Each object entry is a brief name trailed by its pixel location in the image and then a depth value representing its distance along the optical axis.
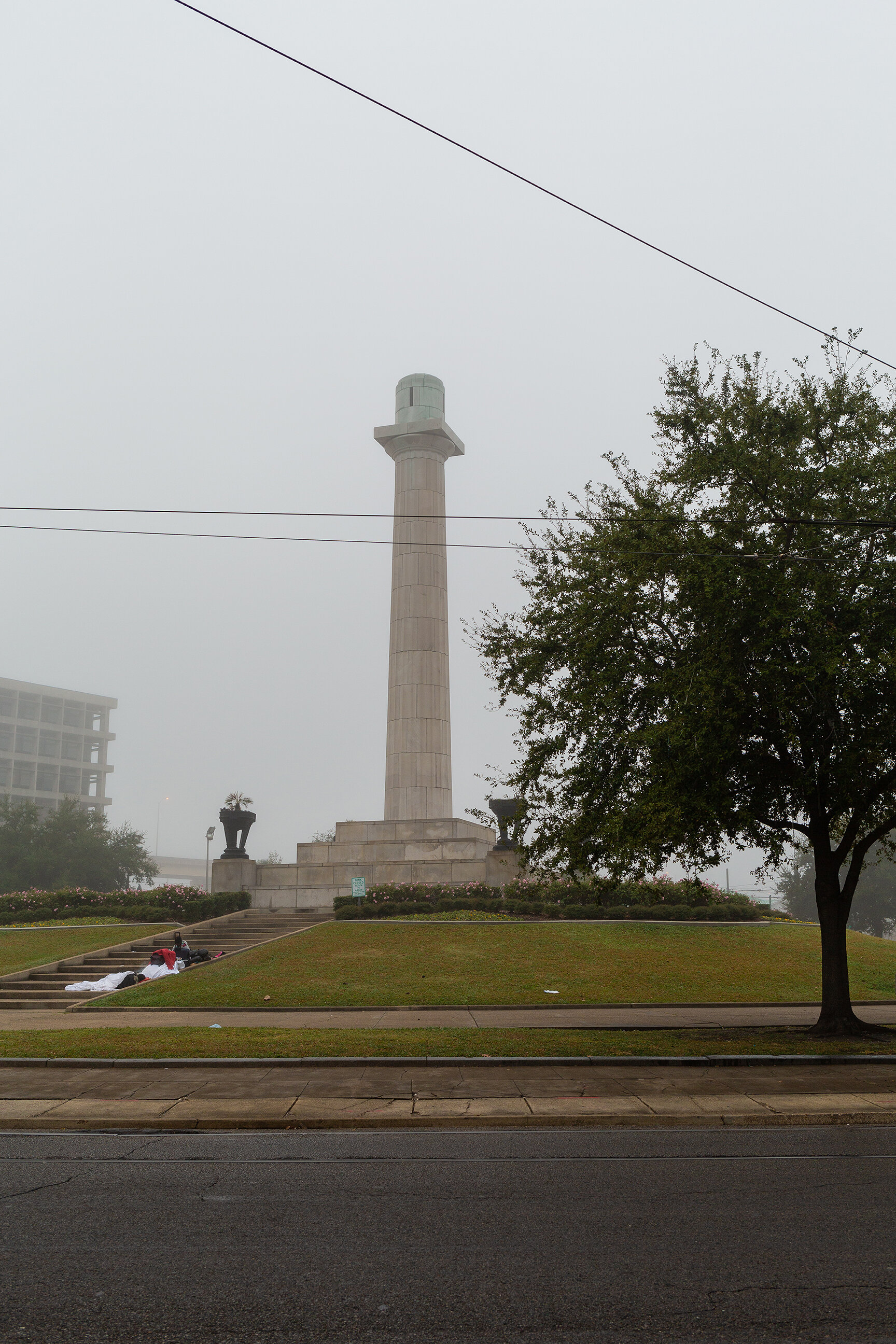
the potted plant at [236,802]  44.28
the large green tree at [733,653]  15.08
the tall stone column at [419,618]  43.03
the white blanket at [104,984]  23.30
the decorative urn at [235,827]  43.44
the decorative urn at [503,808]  37.59
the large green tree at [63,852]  75.88
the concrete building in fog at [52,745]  139.50
